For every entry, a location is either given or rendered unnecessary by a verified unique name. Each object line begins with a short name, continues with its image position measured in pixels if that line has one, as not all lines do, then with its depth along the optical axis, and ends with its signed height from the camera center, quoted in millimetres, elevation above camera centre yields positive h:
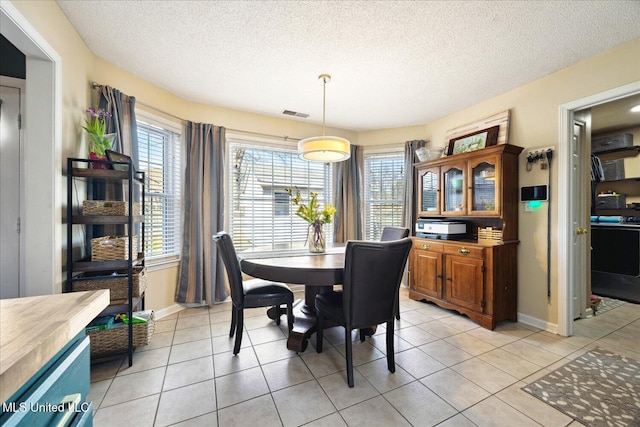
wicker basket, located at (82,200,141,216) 1942 +53
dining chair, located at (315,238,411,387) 1736 -508
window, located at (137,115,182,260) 2900 +349
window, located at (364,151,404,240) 4215 +371
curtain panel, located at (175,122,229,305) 3172 -7
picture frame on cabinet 3053 +904
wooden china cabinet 2686 -336
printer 3092 -196
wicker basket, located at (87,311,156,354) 1928 -947
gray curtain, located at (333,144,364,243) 4199 +223
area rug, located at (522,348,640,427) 1515 -1171
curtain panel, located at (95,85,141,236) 2320 +784
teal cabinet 527 -431
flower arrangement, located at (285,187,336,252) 2633 -62
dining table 1902 -452
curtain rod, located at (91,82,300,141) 2342 +1163
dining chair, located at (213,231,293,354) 2102 -692
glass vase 2646 -256
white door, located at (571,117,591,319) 2699 -44
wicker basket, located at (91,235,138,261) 1947 -255
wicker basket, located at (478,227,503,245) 2760 -252
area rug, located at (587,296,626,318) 3092 -1168
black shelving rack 1828 -50
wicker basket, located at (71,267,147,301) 1903 -524
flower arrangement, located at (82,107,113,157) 1983 +606
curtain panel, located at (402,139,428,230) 3949 +545
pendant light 2312 +591
